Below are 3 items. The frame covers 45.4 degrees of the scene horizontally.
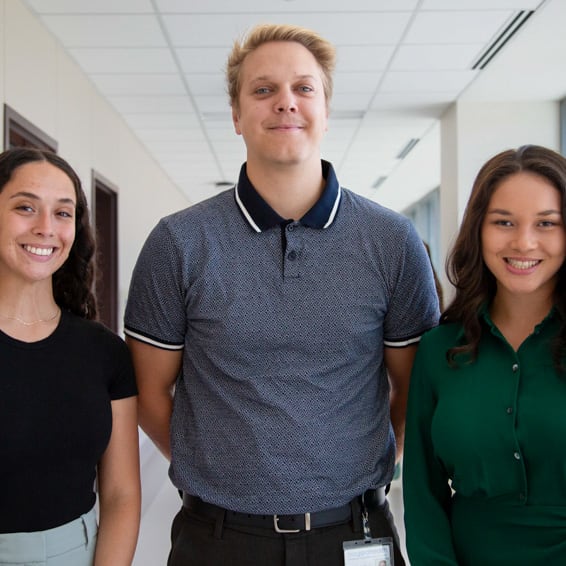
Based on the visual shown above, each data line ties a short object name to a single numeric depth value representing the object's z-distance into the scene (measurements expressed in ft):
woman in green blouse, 4.41
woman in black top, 4.24
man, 4.79
